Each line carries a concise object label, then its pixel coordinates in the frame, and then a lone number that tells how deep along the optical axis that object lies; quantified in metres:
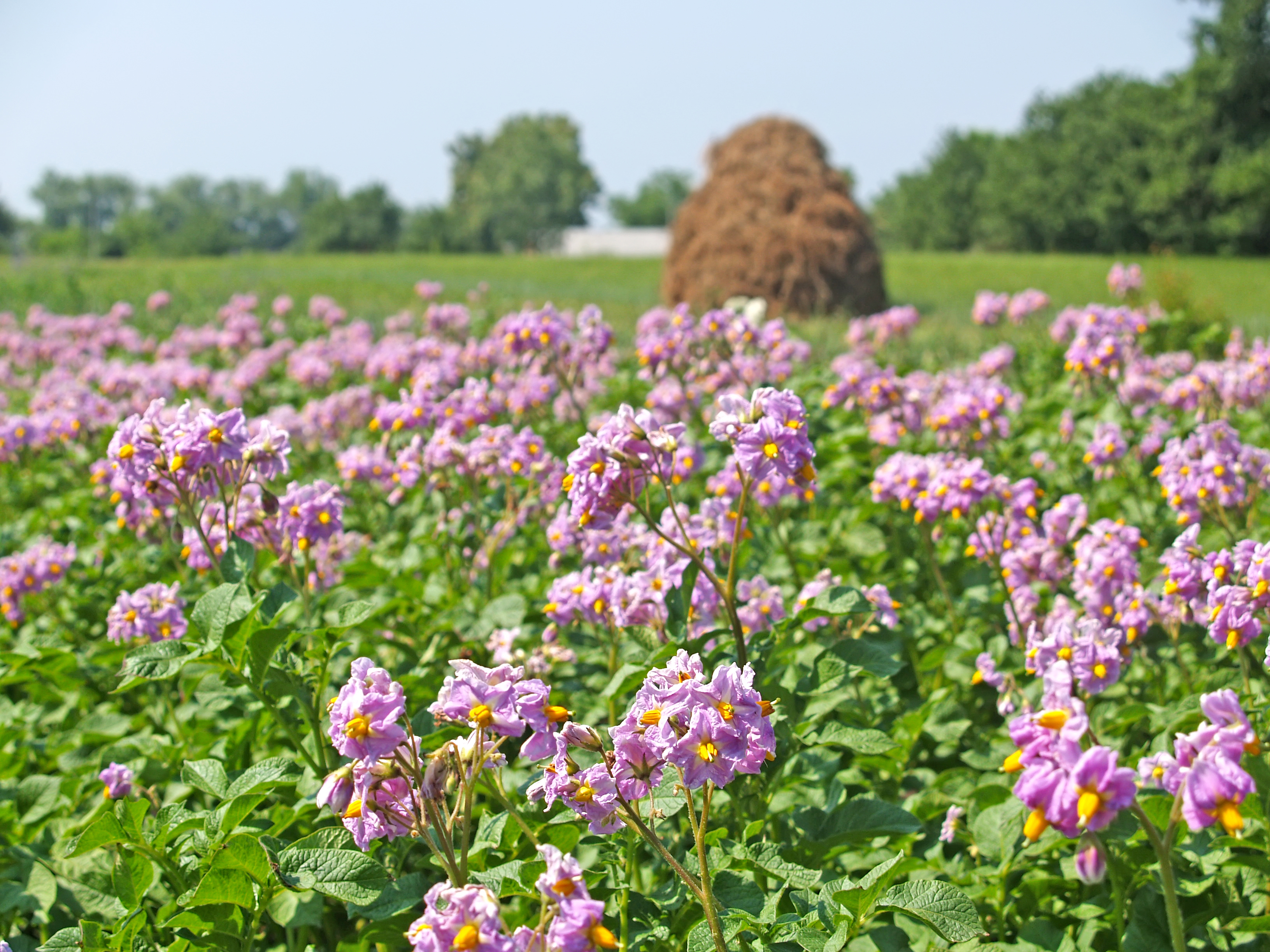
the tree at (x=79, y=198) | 140.25
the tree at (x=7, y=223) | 97.31
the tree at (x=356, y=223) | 88.81
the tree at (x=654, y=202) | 128.75
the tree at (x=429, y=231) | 82.12
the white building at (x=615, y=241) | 69.62
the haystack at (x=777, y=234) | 14.49
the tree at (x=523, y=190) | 75.88
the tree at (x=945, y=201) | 59.59
